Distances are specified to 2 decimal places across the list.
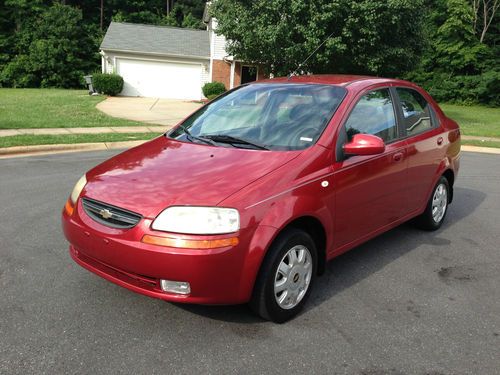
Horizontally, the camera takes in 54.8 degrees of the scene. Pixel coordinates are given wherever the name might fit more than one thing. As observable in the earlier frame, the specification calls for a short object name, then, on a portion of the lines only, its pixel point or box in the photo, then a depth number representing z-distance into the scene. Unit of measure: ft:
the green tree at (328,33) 51.29
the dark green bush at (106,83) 90.22
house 96.94
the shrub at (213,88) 89.76
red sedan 9.59
